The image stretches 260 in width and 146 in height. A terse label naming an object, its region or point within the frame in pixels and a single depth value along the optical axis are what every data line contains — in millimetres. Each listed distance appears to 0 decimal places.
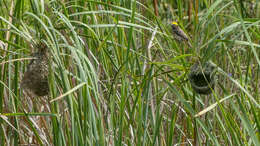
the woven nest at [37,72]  10002
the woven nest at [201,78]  9944
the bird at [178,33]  10432
